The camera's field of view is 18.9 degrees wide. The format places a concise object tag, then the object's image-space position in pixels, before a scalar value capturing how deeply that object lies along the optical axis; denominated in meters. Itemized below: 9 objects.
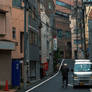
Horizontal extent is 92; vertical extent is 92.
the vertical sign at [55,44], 63.06
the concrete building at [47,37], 47.15
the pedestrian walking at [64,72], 21.91
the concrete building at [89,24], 54.38
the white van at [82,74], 21.42
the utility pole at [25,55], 21.11
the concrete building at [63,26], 95.22
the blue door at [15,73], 22.25
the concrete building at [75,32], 88.78
